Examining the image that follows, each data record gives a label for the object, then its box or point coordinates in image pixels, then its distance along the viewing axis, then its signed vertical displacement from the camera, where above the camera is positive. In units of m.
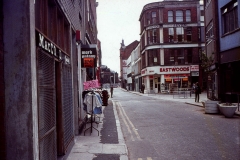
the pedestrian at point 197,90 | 23.95 -0.68
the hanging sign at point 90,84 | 10.39 +0.02
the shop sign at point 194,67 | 47.94 +2.89
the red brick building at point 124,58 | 108.65 +11.53
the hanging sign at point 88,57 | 11.54 +1.23
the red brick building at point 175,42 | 48.38 +7.66
